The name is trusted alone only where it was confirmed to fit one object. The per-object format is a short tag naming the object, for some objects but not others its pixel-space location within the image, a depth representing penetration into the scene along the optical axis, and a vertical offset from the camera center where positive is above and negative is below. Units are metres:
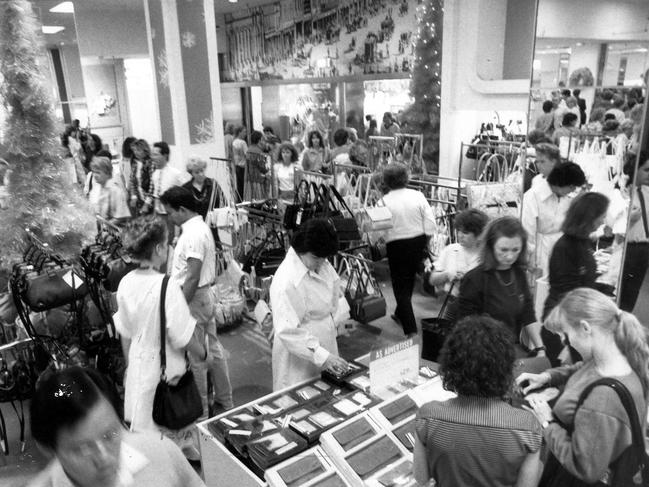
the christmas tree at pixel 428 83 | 8.60 +0.01
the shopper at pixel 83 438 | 1.33 -0.82
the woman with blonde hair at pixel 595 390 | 1.71 -0.97
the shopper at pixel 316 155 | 6.97 -0.89
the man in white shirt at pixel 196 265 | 3.48 -1.09
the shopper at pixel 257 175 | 6.95 -1.08
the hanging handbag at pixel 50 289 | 3.46 -1.20
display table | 2.10 -1.40
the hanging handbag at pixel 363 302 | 4.70 -1.79
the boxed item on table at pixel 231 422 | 2.37 -1.42
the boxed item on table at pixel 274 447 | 2.13 -1.38
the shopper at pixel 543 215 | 4.14 -0.98
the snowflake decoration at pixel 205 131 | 7.80 -0.58
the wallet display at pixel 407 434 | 2.21 -1.38
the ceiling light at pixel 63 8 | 10.29 +1.56
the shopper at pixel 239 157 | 9.19 -1.12
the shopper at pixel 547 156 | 4.28 -0.56
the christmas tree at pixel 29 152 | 4.28 -0.47
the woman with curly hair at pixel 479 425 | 1.59 -0.96
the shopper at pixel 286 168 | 6.87 -0.98
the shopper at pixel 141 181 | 5.96 -0.97
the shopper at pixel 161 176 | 5.91 -0.89
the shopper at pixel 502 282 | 2.82 -0.99
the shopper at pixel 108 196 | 5.66 -1.06
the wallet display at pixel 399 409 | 2.35 -1.36
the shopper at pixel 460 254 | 3.57 -1.11
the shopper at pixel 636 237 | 3.34 -0.98
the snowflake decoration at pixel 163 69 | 7.48 +0.28
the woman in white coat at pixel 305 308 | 2.82 -1.13
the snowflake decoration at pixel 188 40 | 7.46 +0.65
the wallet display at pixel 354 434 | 2.18 -1.35
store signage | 2.48 -1.25
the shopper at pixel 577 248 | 3.14 -0.94
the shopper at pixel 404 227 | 4.64 -1.17
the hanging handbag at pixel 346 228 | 4.22 -1.05
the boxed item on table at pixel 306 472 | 2.04 -1.41
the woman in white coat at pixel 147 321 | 2.73 -1.11
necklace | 2.83 -1.00
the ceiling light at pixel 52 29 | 12.75 +1.44
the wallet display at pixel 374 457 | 2.07 -1.38
